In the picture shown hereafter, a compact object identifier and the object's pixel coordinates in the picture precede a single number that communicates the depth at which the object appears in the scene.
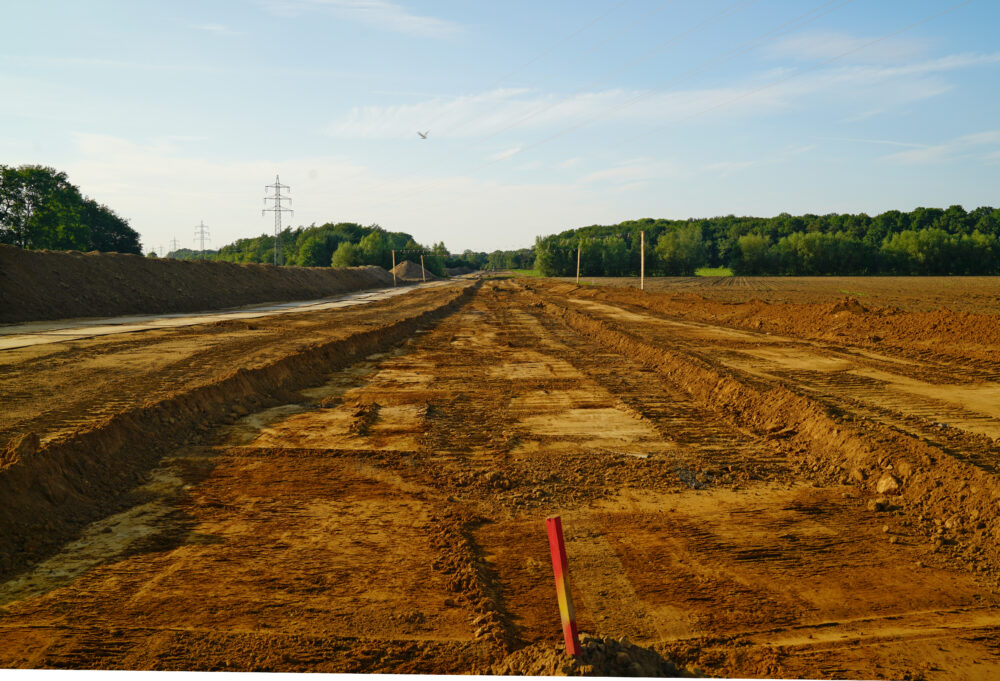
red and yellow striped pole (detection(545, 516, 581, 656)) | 2.40
